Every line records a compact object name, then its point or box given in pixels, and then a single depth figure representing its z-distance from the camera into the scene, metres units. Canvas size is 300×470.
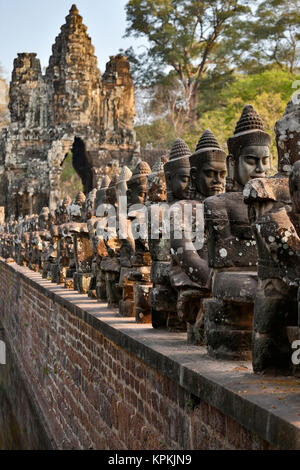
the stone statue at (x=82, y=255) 10.06
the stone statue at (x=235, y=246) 4.24
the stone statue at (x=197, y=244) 4.99
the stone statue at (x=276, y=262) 3.59
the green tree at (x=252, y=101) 24.23
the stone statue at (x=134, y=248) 6.80
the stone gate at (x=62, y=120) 39.34
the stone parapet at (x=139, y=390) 3.30
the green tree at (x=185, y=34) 40.03
